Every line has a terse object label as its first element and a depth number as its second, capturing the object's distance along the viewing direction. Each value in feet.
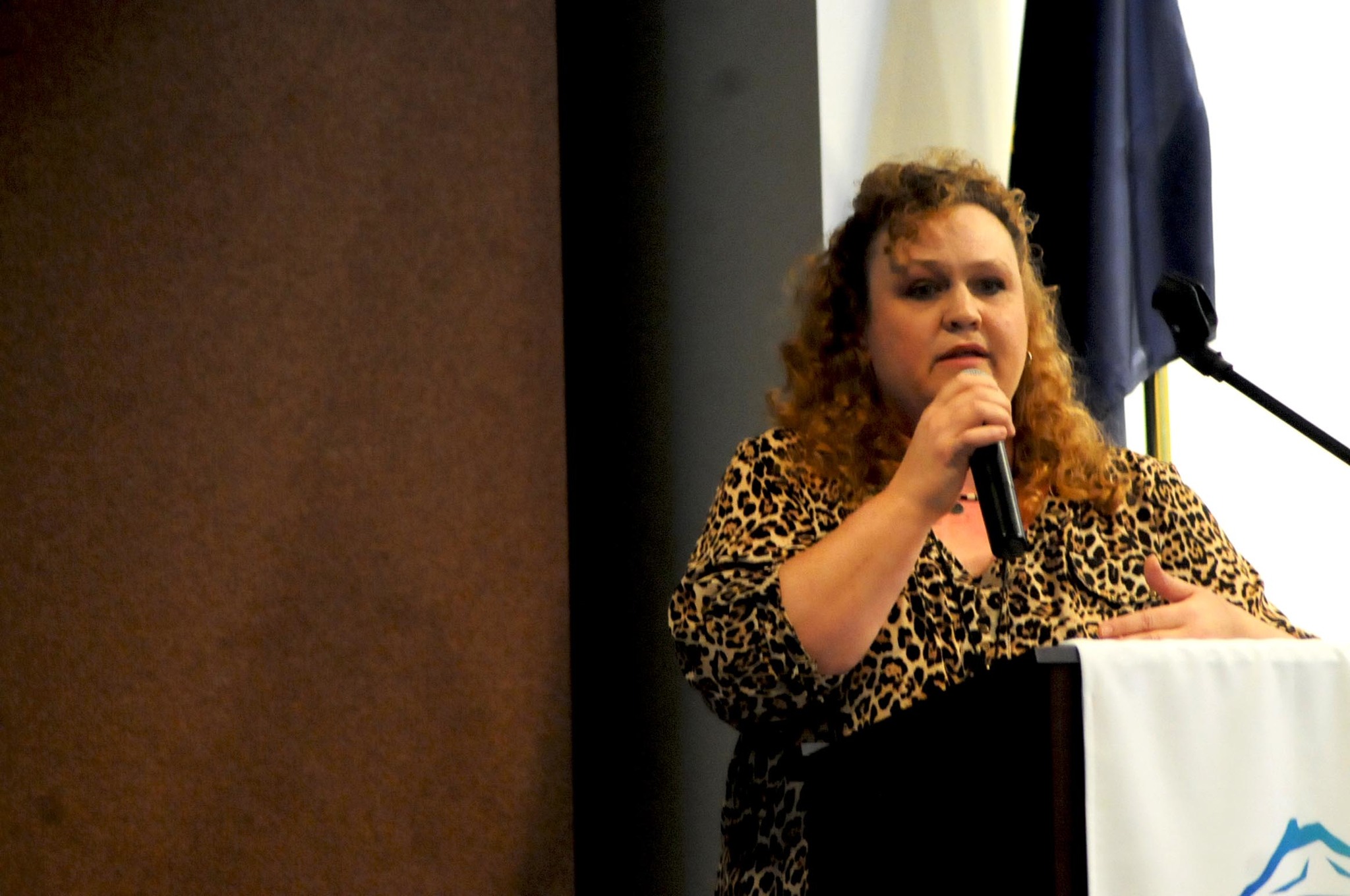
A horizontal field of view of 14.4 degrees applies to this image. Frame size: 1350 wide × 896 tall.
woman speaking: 15.43
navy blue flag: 17.64
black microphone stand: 15.61
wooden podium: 14.45
